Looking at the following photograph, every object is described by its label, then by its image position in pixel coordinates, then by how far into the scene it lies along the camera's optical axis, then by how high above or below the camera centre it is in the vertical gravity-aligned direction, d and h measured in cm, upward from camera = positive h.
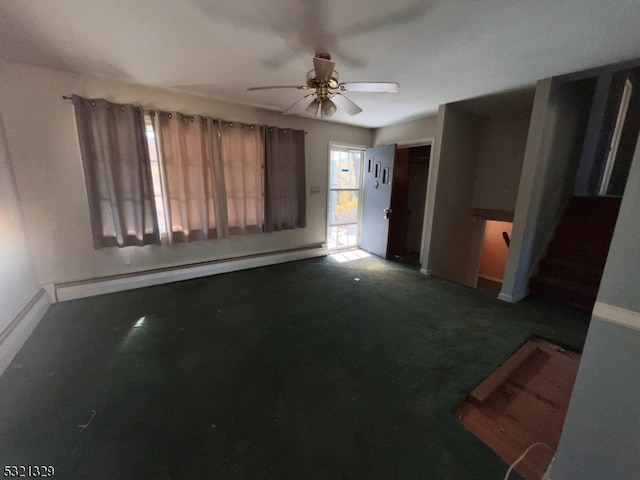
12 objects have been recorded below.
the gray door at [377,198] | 435 -21
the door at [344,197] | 471 -22
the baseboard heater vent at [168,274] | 285 -123
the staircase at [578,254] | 289 -76
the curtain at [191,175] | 306 +9
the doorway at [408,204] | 466 -34
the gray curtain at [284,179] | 377 +8
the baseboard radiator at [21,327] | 185 -125
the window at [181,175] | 274 +9
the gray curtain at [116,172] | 264 +10
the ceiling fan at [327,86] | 182 +80
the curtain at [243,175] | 346 +13
